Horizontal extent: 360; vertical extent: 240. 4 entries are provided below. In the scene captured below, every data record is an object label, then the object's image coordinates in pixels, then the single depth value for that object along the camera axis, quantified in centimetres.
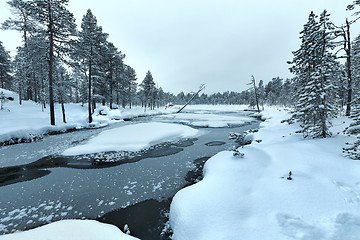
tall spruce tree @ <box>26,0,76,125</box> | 1789
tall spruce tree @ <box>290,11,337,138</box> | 1091
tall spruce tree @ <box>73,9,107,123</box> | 2136
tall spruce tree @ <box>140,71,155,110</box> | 5716
